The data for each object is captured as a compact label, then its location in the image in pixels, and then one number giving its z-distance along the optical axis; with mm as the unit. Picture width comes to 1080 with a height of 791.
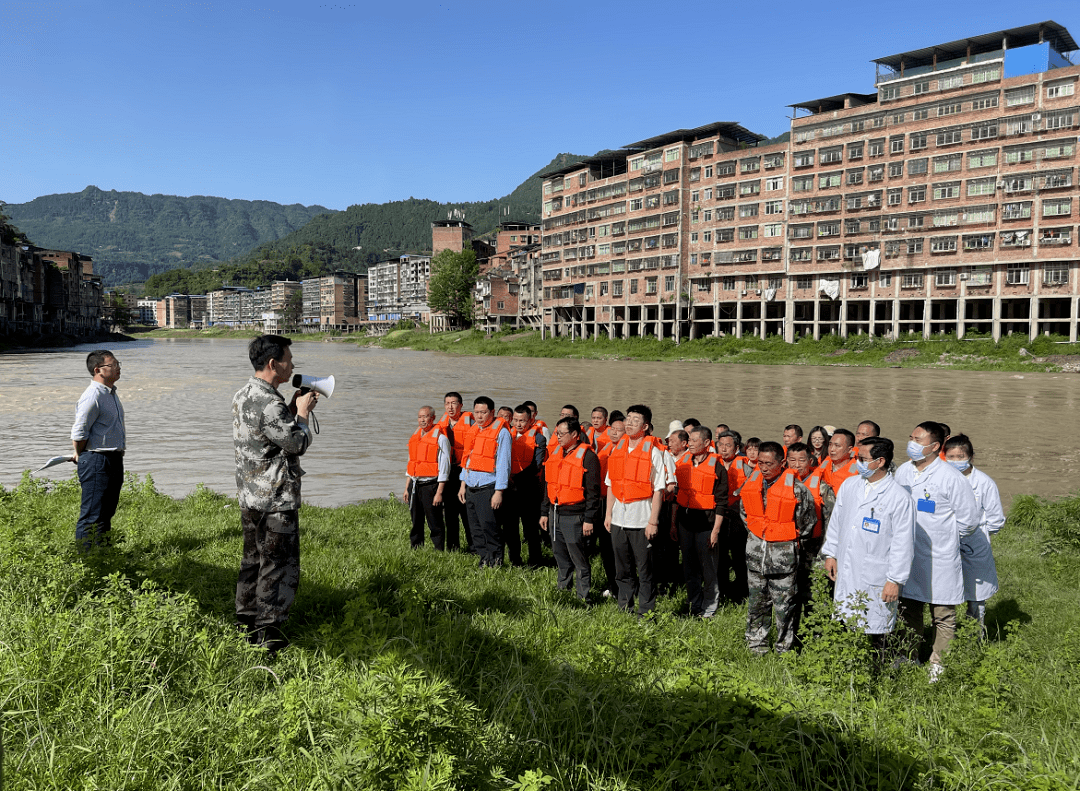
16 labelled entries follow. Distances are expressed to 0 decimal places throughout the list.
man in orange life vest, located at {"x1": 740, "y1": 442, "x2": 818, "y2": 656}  6527
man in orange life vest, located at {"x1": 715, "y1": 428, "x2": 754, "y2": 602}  8680
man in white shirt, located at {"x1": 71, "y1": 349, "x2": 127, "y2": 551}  7348
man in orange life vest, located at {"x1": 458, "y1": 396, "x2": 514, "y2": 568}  8961
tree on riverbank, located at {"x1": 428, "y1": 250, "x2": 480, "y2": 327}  120188
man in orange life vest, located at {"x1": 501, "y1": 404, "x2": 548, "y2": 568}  9742
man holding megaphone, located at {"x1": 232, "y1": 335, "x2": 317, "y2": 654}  5113
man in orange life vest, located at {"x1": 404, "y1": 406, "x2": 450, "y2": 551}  9273
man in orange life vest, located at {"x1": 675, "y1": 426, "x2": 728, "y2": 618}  7992
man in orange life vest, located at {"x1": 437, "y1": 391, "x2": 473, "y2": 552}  9688
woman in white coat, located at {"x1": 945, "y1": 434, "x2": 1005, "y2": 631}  6426
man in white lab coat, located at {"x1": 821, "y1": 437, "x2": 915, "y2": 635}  5828
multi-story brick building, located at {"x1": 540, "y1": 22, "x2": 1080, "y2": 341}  51531
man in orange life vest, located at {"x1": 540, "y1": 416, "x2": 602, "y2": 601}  7996
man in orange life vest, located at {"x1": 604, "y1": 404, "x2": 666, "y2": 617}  7426
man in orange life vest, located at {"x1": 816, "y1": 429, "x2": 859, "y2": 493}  7262
